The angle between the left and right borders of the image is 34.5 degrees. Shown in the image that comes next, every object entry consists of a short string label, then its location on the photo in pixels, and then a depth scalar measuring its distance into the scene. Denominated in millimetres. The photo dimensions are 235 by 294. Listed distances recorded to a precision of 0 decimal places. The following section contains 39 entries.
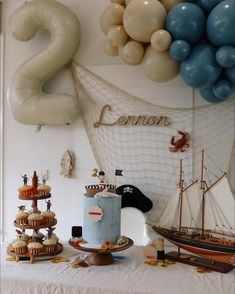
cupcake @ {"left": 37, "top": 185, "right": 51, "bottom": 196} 1838
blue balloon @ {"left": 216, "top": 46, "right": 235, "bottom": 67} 1821
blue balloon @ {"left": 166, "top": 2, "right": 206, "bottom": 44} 1868
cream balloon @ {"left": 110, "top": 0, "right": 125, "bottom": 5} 2119
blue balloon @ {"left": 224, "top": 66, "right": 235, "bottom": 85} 1898
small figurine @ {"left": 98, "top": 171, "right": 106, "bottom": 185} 1785
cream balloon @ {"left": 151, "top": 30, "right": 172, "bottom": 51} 1917
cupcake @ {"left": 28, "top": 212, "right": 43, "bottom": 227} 1731
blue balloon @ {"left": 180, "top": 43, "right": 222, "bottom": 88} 1881
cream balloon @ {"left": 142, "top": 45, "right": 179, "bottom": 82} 2012
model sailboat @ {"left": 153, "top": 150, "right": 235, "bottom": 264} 1701
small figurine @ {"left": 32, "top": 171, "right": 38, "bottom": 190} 1840
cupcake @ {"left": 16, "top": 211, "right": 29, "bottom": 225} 1755
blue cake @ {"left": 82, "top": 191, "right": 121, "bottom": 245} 1654
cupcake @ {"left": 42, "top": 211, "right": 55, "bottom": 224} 1780
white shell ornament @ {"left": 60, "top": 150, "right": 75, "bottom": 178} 2580
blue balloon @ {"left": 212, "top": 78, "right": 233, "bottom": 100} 1953
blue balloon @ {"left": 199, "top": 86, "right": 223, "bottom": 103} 2075
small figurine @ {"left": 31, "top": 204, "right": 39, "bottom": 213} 1789
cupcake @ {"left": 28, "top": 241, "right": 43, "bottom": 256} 1719
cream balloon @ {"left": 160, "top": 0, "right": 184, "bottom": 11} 2004
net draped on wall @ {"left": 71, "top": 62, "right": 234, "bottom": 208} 2323
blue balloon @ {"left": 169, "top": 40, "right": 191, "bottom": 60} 1896
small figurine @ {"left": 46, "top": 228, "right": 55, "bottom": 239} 1789
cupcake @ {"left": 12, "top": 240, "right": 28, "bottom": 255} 1731
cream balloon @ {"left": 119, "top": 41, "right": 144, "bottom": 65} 2045
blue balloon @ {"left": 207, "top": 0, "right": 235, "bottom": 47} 1771
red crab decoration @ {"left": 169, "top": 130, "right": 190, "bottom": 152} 2361
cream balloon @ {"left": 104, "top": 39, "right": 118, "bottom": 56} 2158
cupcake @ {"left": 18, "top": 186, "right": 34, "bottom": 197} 1812
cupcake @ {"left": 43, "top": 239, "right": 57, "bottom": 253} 1766
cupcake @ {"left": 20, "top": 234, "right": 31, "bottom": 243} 1782
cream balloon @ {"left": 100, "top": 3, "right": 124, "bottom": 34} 2064
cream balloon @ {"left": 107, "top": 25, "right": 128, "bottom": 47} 2052
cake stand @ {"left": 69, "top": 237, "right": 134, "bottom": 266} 1611
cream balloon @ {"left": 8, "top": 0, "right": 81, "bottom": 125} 2367
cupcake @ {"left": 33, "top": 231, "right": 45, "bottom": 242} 1785
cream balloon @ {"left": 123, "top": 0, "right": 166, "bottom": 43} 1922
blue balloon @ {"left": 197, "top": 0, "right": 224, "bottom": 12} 1892
